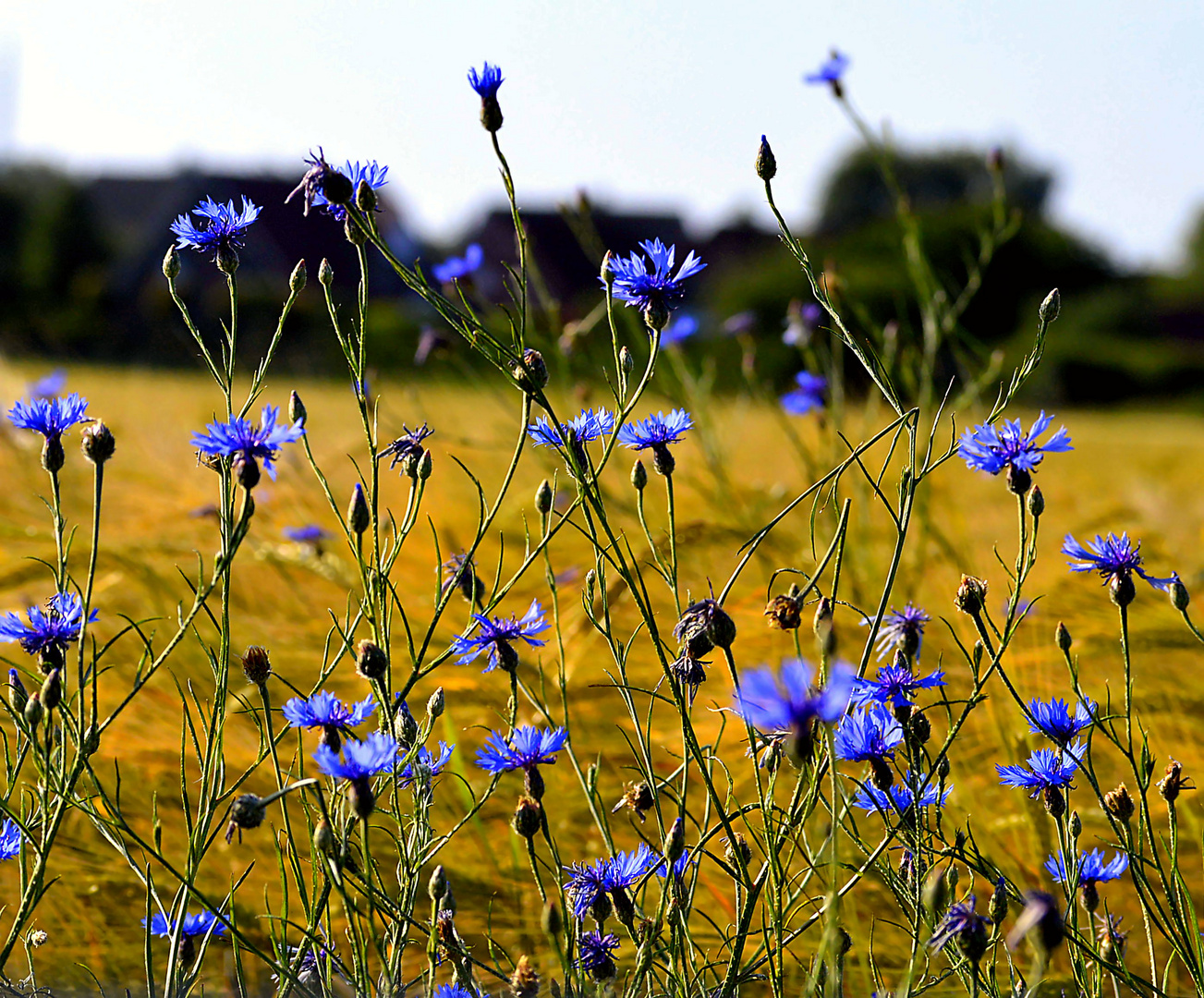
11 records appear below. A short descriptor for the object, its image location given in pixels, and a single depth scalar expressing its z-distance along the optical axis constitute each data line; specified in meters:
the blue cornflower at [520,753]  1.73
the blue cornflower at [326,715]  1.68
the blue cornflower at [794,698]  1.51
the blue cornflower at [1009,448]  1.69
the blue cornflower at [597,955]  1.69
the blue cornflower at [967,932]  1.61
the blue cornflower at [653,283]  1.72
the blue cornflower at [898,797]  1.69
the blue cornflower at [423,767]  1.71
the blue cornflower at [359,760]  1.63
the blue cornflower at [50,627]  1.70
